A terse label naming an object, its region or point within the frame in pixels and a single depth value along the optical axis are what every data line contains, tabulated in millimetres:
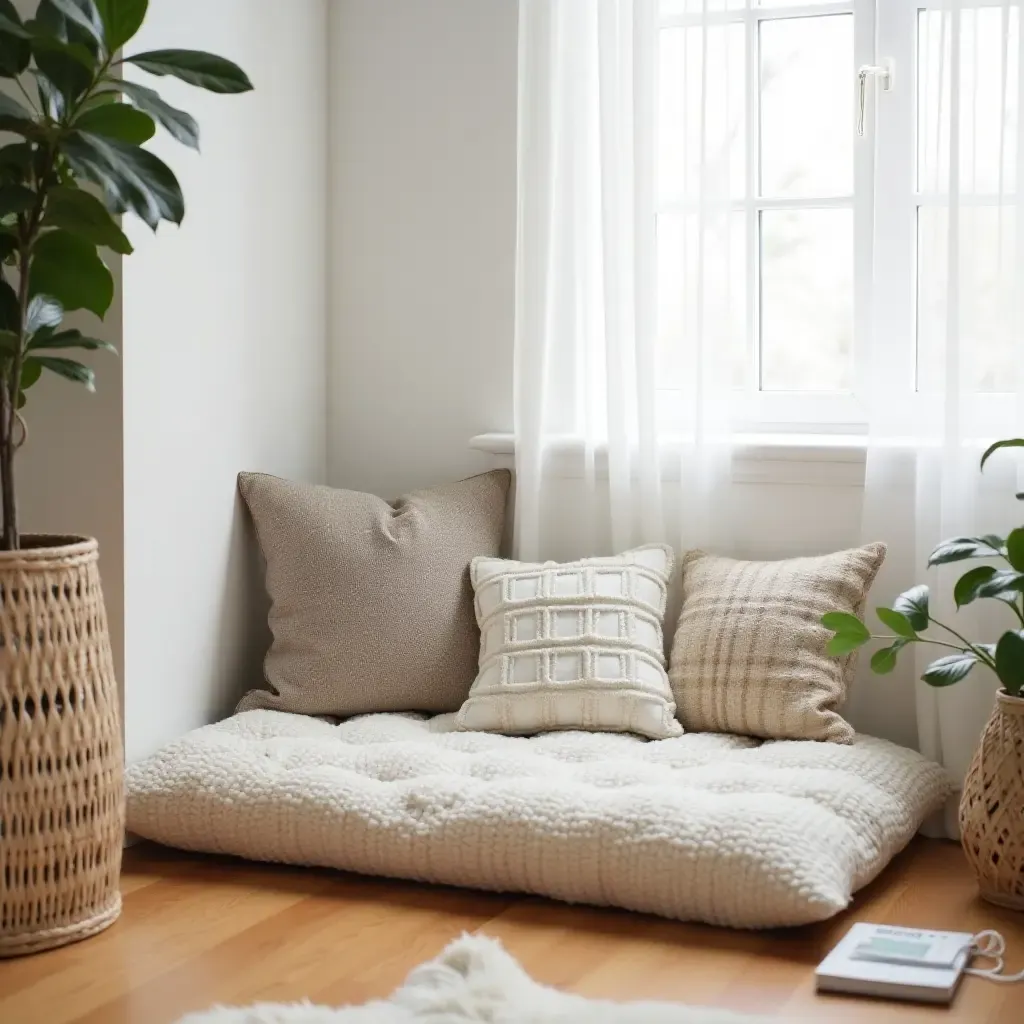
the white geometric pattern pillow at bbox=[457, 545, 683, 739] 2650
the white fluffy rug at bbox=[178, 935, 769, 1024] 1768
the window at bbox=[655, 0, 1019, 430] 2611
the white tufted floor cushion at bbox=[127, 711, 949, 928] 2127
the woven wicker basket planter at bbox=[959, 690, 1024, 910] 2215
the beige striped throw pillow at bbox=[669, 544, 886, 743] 2590
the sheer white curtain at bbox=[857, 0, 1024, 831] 2596
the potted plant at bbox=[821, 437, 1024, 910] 2191
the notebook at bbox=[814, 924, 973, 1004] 1898
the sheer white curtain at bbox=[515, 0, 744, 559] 2844
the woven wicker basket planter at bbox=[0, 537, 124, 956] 2068
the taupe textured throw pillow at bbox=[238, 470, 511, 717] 2812
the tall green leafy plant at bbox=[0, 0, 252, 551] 1998
